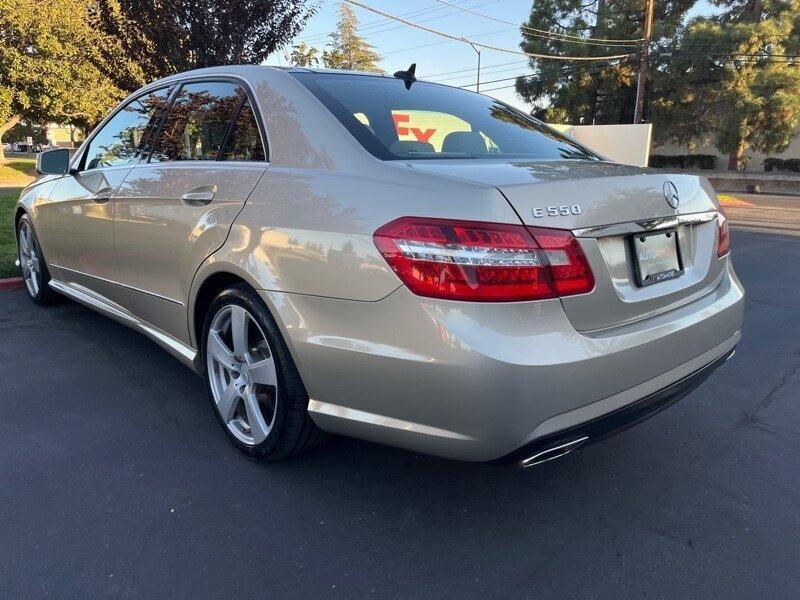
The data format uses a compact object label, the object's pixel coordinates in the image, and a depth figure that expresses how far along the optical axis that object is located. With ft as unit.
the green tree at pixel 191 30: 26.09
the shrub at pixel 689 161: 127.65
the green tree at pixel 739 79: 97.45
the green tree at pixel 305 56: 160.82
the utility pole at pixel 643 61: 86.41
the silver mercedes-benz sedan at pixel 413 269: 6.19
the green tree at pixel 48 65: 75.15
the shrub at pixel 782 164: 116.37
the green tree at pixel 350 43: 229.04
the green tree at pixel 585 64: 113.50
